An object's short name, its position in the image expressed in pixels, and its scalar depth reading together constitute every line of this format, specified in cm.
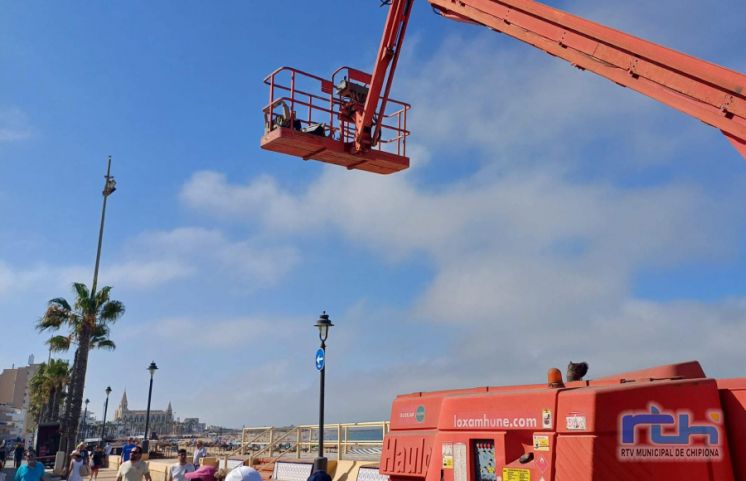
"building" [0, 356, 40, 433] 14225
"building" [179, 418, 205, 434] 18964
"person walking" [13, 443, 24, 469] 3080
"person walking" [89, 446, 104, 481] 2400
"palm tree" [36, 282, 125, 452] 3079
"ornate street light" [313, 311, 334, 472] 1513
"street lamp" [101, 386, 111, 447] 5038
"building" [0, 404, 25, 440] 11038
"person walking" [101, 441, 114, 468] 3538
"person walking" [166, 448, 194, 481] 1079
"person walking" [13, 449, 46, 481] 1086
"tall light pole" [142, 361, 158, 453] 2984
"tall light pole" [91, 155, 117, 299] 3401
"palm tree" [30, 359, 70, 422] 5400
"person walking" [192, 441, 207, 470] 1642
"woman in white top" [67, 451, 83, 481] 1491
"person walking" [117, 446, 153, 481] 1021
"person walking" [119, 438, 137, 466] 2269
